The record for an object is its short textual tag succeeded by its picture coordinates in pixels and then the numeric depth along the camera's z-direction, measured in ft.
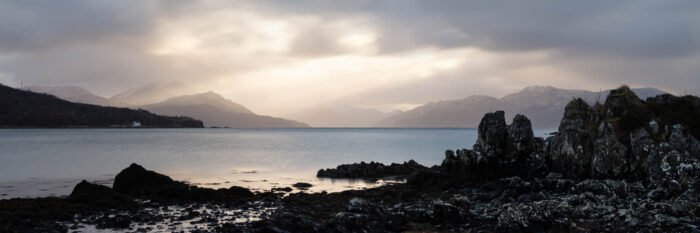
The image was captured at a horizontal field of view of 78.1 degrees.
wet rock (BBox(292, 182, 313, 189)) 105.91
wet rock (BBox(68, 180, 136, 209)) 70.49
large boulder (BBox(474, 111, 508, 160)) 99.30
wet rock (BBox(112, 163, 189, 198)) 82.58
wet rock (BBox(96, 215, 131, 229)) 57.16
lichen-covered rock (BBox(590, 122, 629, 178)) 75.37
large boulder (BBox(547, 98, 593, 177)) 82.09
